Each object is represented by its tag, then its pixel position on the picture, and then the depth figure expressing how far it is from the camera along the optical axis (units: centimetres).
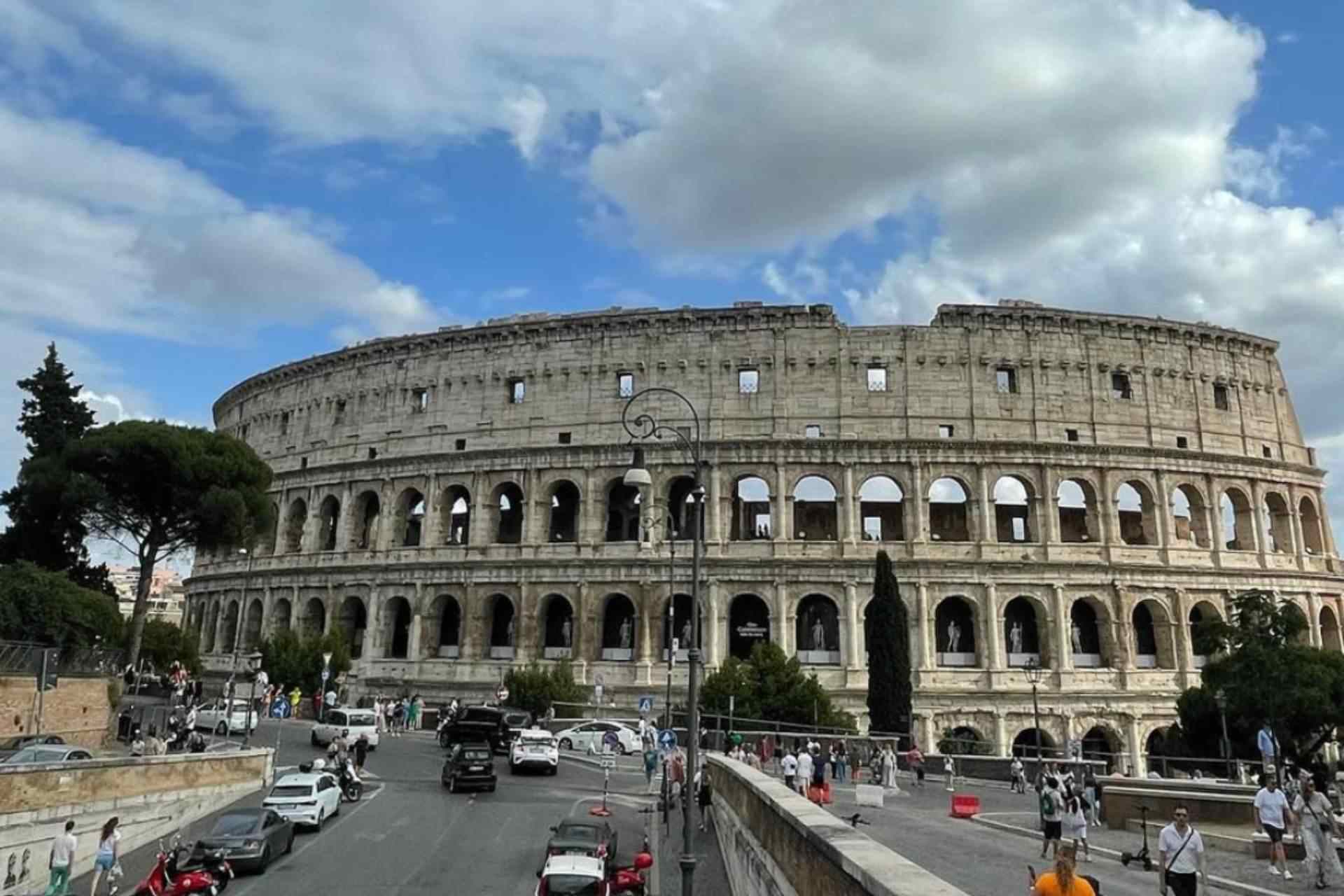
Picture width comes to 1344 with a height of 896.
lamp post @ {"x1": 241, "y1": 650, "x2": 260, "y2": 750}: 3904
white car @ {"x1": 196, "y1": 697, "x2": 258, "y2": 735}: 3228
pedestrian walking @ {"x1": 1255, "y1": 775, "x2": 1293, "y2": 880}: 1260
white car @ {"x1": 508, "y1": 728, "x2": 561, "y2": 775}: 2552
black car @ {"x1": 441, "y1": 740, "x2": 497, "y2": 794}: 2234
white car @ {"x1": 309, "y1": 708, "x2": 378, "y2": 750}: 2897
